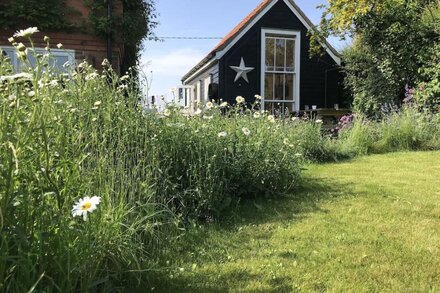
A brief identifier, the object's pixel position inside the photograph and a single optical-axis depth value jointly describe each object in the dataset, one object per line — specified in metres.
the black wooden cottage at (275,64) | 14.13
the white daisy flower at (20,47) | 1.79
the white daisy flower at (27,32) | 1.73
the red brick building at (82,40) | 8.79
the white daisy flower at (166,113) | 3.83
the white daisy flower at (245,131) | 4.21
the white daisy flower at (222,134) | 3.93
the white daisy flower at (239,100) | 4.66
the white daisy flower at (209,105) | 4.46
